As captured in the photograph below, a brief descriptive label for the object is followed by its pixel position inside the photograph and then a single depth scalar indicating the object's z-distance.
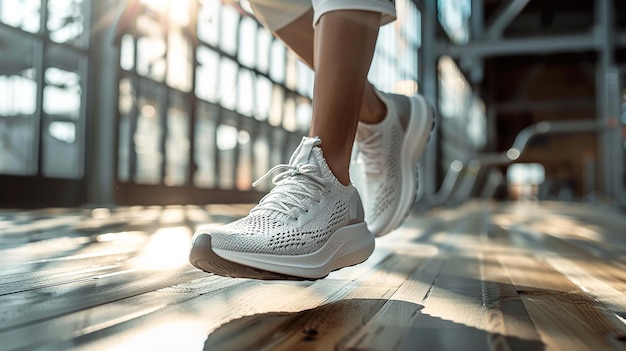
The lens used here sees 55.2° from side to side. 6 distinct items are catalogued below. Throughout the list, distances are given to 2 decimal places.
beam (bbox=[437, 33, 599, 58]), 6.05
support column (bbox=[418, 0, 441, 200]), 5.12
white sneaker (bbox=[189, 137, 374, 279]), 0.57
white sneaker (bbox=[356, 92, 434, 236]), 0.91
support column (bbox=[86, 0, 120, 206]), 3.40
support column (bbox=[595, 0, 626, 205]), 4.44
